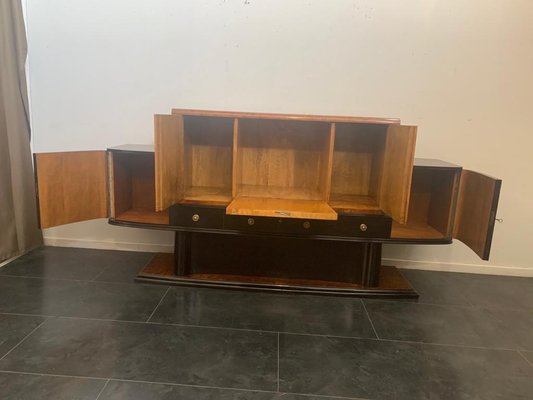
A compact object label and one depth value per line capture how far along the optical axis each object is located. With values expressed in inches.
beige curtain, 87.0
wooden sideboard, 74.2
